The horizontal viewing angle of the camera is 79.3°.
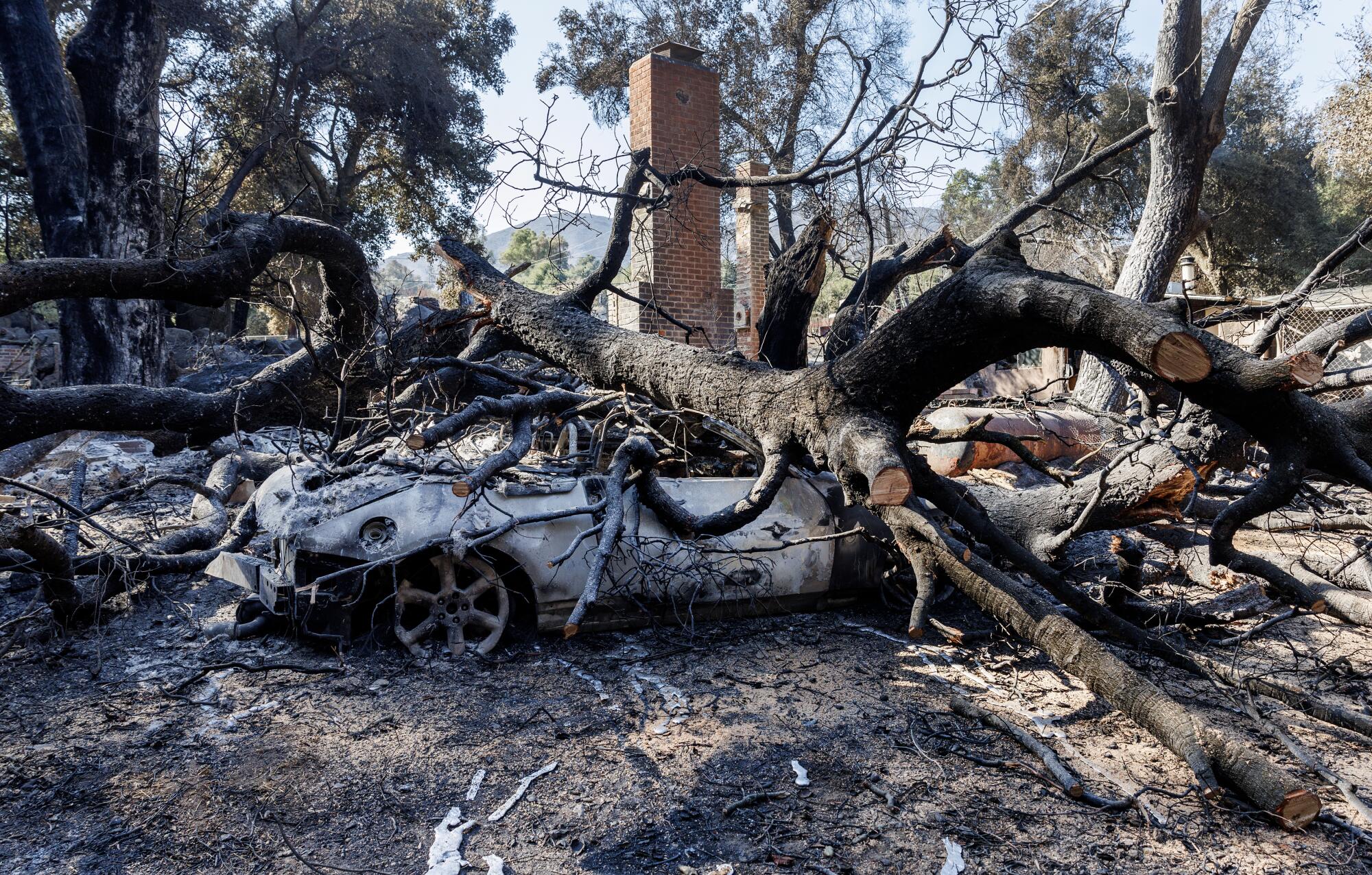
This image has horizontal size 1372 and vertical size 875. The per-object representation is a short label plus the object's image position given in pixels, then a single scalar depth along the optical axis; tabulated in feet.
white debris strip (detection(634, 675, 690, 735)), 12.80
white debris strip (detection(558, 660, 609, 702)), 13.81
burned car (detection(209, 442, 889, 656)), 14.69
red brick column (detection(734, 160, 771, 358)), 47.98
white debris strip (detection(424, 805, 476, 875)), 9.00
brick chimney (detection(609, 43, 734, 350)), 38.40
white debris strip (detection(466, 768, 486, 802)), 10.62
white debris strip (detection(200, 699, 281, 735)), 12.27
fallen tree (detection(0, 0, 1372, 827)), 9.70
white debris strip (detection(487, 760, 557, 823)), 10.14
